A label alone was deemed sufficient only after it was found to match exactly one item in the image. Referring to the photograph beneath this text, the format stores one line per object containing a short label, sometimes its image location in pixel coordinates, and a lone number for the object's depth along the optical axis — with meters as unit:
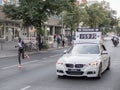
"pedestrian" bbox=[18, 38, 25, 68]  21.43
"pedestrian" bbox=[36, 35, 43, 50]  43.34
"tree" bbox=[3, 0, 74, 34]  40.56
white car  14.66
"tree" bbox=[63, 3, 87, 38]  66.69
